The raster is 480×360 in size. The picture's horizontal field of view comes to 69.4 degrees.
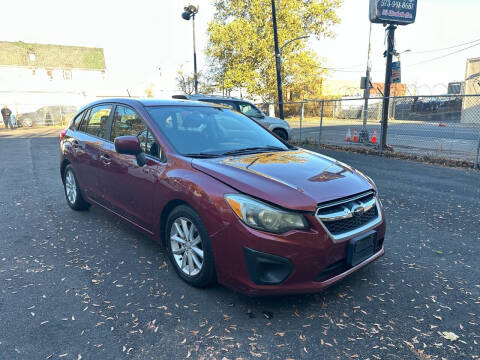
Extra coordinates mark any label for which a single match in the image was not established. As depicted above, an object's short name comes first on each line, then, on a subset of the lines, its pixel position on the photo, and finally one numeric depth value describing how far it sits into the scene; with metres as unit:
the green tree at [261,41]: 24.95
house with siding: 44.12
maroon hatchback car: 2.47
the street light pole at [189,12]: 22.91
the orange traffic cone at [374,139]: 13.34
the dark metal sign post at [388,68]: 11.46
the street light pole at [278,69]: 15.18
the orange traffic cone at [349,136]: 13.41
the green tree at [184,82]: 40.97
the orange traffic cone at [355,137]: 13.44
